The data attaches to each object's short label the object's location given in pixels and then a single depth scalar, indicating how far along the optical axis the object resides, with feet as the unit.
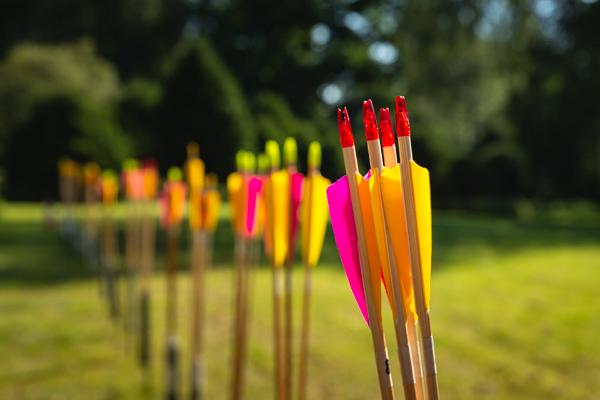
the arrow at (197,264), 10.18
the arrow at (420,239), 3.20
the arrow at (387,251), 3.21
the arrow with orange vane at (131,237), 15.42
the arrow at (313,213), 6.15
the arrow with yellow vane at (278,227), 6.94
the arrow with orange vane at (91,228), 25.43
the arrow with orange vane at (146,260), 13.97
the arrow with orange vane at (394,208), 3.32
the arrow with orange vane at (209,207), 10.40
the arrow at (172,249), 11.40
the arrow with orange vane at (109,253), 19.02
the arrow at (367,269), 3.27
